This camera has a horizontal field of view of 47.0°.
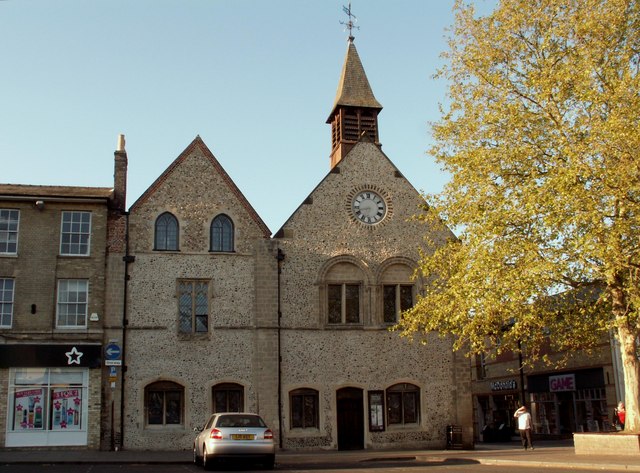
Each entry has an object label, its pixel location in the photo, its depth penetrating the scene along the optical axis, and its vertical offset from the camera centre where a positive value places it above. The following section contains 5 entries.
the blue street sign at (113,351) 25.50 +1.55
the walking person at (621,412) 26.44 -0.85
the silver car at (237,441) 18.28 -1.14
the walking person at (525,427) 27.56 -1.38
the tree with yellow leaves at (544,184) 19.80 +5.70
